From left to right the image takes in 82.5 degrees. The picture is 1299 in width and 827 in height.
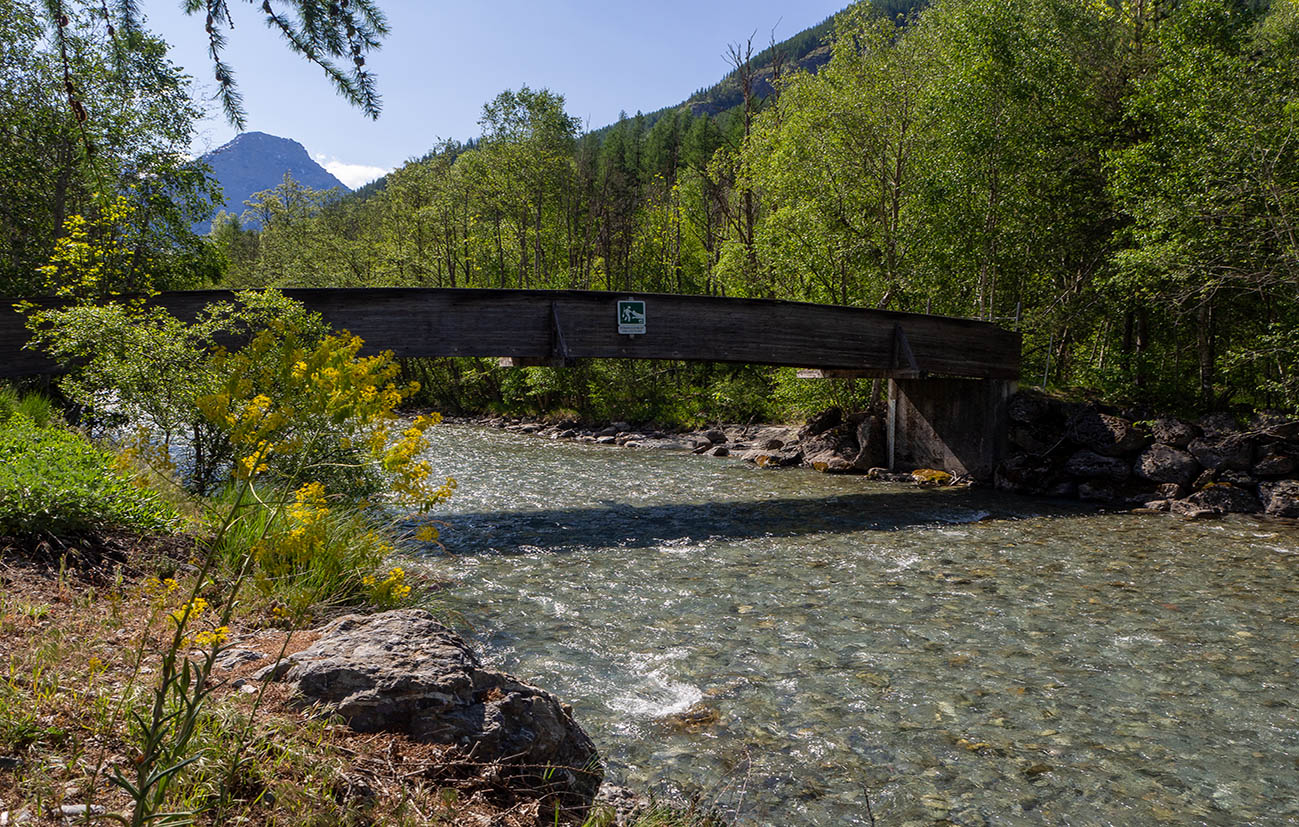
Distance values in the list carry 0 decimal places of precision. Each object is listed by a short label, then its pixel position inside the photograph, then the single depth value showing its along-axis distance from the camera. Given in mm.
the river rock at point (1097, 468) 14922
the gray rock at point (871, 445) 18203
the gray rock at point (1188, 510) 12859
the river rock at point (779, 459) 18984
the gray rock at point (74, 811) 2176
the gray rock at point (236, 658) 3434
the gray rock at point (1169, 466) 14250
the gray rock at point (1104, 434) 15266
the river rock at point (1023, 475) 15773
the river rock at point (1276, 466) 13477
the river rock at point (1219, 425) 14656
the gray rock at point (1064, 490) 15180
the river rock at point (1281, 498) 12734
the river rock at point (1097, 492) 14633
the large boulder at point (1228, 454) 14000
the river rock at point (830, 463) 18125
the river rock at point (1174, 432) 14914
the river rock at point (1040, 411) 16859
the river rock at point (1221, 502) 13164
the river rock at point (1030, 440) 16688
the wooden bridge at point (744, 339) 14141
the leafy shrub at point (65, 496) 4969
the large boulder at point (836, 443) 19172
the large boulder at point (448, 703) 3041
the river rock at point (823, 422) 20641
